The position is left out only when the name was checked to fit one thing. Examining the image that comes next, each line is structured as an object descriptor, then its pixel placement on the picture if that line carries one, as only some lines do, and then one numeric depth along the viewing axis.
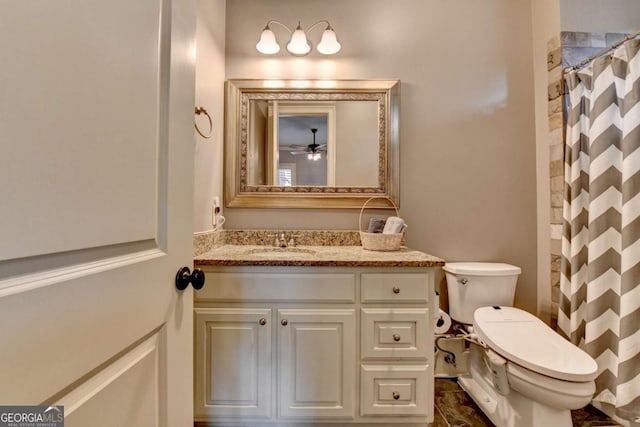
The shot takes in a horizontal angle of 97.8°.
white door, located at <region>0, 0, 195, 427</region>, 0.36
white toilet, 1.13
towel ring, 1.36
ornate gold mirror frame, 1.83
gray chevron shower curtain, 1.30
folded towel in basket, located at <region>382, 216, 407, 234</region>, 1.60
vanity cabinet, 1.29
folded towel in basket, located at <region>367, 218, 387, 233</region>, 1.68
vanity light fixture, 1.75
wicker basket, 1.57
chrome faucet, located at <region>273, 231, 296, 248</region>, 1.79
